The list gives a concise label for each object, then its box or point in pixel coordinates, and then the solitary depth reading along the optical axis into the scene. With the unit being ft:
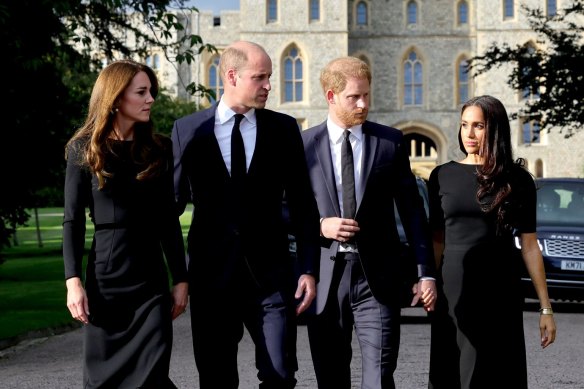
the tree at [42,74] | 50.75
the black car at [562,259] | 45.83
